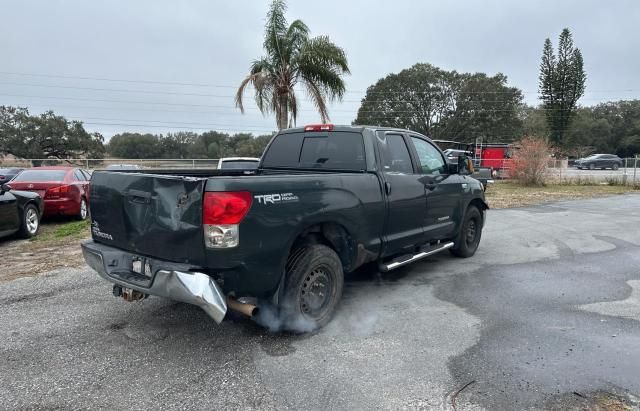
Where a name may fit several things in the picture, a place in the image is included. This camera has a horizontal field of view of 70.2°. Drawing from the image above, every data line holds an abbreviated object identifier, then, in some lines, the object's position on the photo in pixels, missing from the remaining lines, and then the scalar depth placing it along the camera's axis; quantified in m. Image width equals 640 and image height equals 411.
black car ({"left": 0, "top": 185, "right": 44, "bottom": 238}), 7.80
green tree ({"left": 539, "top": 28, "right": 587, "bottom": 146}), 54.09
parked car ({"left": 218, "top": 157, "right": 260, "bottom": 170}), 12.70
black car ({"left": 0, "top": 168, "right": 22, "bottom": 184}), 17.08
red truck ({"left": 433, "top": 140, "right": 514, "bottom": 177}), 27.17
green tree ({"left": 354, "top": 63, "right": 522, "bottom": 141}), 61.69
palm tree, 15.55
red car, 10.01
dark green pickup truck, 3.34
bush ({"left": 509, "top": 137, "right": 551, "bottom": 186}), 21.14
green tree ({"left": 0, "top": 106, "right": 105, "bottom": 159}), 48.44
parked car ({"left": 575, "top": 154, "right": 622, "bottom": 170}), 43.41
